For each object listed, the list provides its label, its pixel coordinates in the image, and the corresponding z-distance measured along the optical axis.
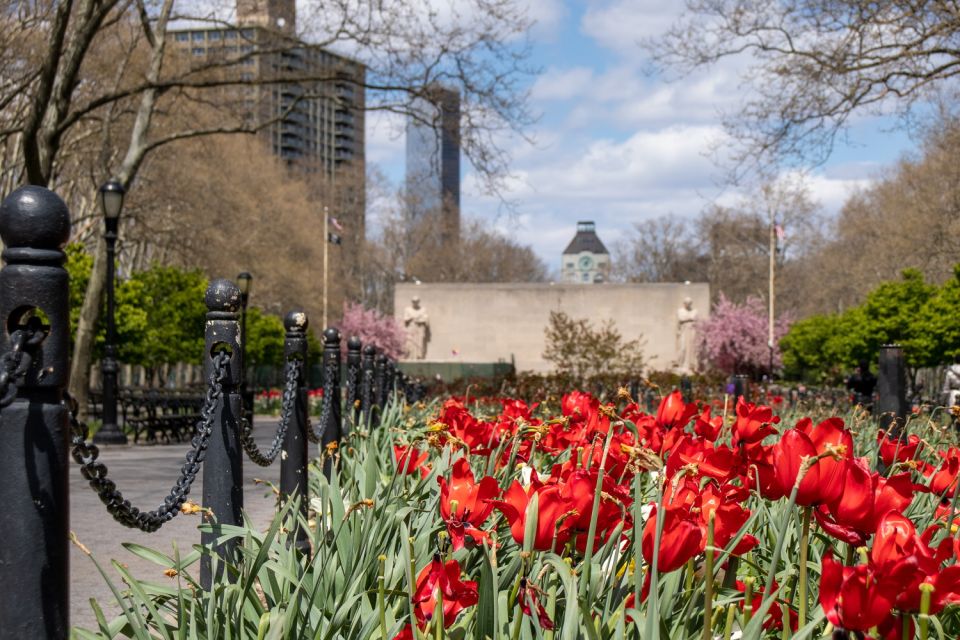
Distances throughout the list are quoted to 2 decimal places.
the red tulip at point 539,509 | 2.33
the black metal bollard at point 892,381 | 8.24
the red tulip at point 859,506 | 2.15
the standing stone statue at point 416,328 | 42.38
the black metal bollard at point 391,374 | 14.69
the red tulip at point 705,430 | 3.50
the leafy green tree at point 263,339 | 45.44
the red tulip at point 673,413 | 3.91
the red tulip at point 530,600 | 2.17
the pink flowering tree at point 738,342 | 51.88
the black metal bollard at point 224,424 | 4.15
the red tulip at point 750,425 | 3.19
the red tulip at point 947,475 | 3.37
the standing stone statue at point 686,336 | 39.75
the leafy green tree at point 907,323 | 29.50
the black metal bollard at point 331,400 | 7.13
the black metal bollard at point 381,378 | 12.24
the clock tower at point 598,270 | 77.38
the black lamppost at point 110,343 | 16.38
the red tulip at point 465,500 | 2.52
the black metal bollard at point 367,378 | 10.17
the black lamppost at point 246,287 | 20.55
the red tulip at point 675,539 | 2.20
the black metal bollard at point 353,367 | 8.97
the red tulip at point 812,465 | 2.17
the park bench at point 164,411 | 17.16
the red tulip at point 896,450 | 3.62
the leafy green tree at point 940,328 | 28.91
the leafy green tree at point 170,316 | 33.12
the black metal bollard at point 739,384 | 11.18
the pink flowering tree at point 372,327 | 52.53
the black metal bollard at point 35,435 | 2.22
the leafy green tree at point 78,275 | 26.38
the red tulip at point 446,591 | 2.21
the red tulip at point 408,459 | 4.14
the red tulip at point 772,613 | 2.54
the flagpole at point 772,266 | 47.04
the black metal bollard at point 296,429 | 5.79
